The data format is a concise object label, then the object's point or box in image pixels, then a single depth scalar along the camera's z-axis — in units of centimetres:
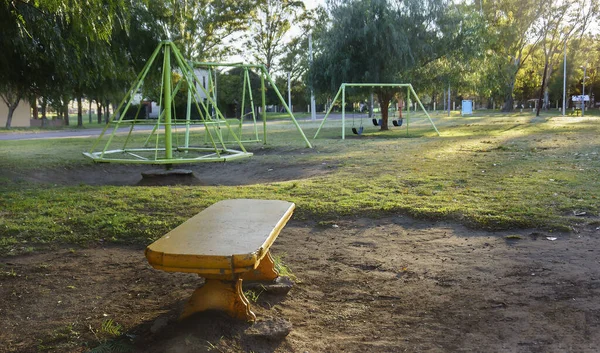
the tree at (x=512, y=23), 4397
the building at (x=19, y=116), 3722
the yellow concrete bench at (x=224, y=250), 254
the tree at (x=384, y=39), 2284
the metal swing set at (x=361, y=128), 2023
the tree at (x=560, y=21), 4762
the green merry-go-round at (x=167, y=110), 886
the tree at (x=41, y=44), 602
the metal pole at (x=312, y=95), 2545
